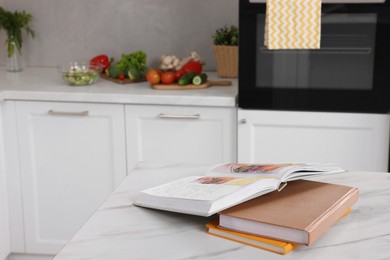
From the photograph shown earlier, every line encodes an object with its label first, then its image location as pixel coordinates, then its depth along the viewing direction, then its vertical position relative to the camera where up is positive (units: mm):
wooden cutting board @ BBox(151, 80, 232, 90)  3170 -361
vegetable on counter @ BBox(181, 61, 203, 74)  3293 -285
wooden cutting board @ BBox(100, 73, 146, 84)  3324 -352
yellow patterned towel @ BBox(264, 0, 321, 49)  2811 -74
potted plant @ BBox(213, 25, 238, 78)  3326 -218
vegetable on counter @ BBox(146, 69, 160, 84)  3209 -322
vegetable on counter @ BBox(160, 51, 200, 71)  3404 -268
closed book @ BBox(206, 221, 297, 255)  1323 -452
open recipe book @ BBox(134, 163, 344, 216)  1418 -388
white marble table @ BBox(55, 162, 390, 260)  1324 -461
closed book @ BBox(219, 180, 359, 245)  1332 -412
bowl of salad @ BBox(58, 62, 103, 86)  3242 -311
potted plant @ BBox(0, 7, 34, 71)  3623 -128
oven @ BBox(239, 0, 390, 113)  2865 -254
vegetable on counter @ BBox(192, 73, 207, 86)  3195 -333
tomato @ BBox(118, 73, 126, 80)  3350 -331
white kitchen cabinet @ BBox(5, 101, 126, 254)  3176 -729
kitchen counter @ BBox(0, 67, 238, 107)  3049 -384
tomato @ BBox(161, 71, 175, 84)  3208 -322
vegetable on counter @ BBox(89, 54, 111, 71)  3520 -272
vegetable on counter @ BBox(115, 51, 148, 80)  3340 -280
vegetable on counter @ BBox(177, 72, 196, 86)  3193 -328
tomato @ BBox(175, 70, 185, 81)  3250 -313
